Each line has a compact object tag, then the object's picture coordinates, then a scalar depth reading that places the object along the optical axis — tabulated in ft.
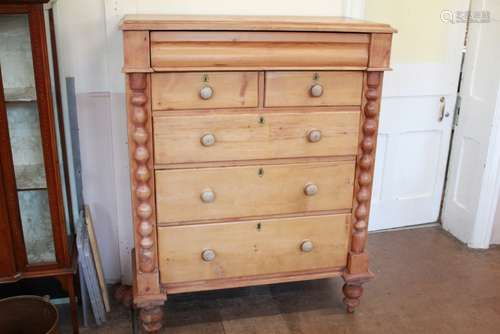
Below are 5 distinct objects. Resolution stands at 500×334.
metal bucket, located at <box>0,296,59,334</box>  6.50
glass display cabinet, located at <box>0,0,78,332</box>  5.69
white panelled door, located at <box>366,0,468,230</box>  9.00
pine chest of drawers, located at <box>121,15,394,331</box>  5.78
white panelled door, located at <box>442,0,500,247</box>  8.80
